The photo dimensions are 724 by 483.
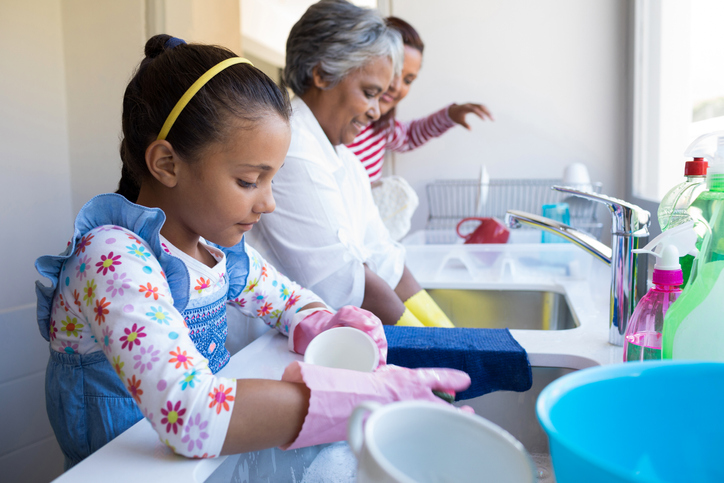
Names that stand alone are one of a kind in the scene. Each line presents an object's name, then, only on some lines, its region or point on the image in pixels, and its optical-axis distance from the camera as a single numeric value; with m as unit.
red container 1.88
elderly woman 1.11
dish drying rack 2.07
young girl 0.56
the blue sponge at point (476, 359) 0.76
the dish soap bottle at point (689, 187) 0.66
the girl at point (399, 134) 1.85
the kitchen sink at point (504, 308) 1.34
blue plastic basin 0.37
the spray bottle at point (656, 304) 0.62
